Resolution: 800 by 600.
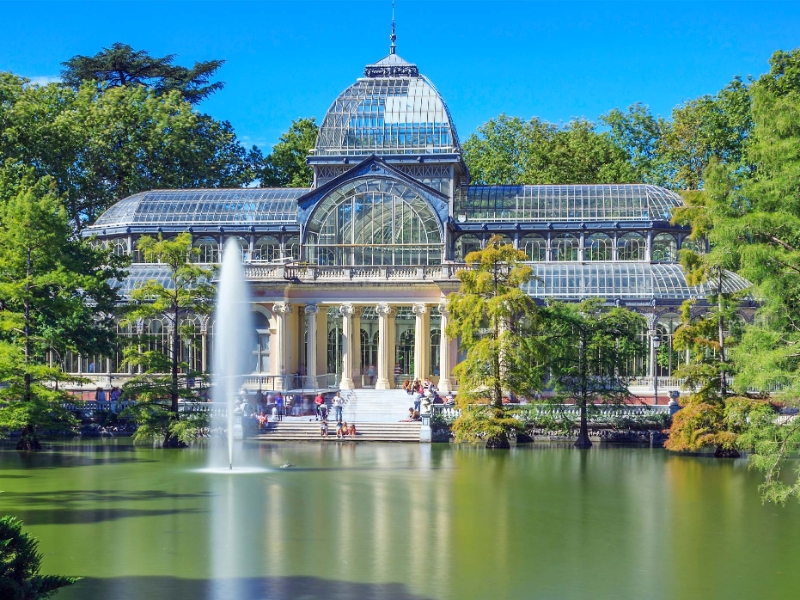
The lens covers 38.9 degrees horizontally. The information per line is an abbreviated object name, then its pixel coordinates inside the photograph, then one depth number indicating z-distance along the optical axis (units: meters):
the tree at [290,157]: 96.69
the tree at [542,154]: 91.38
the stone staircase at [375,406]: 60.34
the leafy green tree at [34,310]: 49.62
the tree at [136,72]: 97.12
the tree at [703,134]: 80.56
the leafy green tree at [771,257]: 33.72
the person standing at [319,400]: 60.97
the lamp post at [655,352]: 60.84
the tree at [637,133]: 93.19
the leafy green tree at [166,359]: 52.50
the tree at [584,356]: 54.88
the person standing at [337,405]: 56.66
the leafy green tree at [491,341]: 52.19
